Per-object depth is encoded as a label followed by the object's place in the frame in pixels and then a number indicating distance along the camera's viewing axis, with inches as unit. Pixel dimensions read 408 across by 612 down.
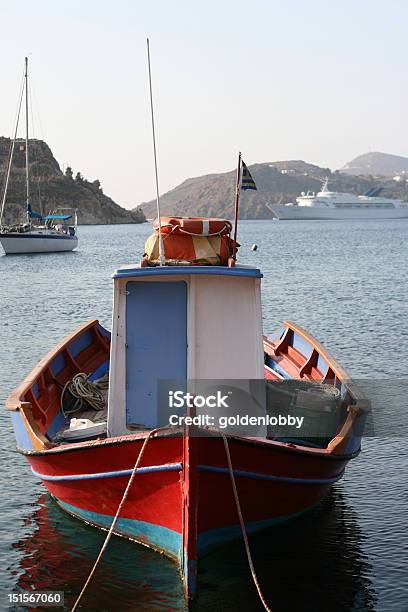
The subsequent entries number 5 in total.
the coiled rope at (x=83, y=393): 523.7
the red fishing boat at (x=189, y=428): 378.6
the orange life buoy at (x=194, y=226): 461.1
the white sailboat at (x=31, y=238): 2738.7
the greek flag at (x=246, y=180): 566.3
